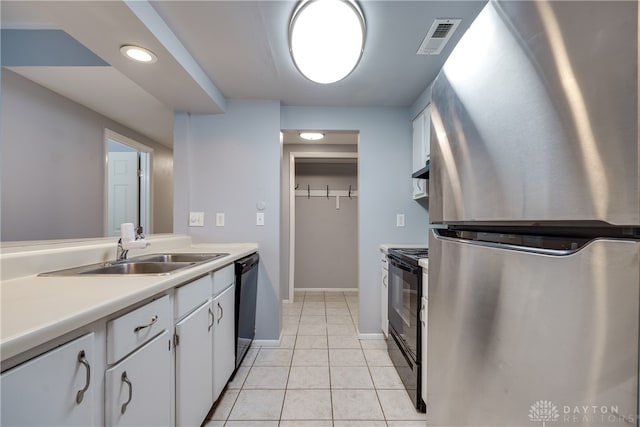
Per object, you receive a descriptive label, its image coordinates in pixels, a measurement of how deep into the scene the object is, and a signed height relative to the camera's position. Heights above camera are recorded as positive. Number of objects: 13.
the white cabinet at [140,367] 0.78 -0.51
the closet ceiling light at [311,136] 3.27 +1.04
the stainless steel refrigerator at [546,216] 0.31 +0.00
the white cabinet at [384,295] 2.31 -0.72
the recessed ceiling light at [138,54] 1.48 +0.96
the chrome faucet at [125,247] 1.49 -0.17
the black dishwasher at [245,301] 1.83 -0.65
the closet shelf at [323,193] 4.26 +0.40
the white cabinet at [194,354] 1.14 -0.66
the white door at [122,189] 3.00 +0.35
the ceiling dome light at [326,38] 1.32 +0.99
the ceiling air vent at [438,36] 1.46 +1.09
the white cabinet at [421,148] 2.15 +0.61
